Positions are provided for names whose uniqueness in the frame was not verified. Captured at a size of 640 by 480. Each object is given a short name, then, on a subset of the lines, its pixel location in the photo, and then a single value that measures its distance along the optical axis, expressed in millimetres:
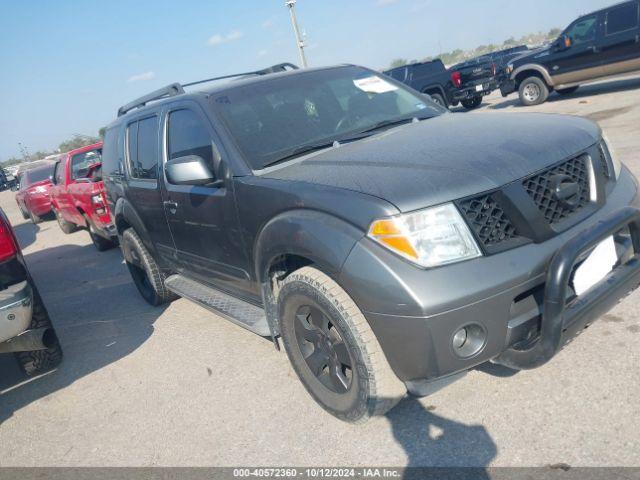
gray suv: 2201
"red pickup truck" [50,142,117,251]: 7766
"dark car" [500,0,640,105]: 11875
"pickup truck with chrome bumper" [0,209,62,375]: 3414
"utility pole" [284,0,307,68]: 31078
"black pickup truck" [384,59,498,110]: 16188
